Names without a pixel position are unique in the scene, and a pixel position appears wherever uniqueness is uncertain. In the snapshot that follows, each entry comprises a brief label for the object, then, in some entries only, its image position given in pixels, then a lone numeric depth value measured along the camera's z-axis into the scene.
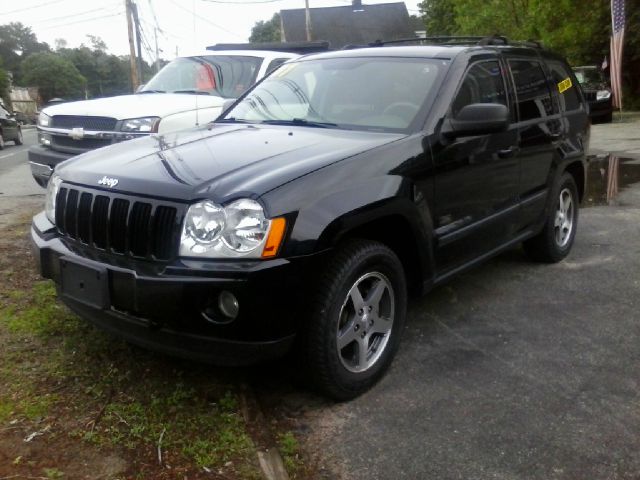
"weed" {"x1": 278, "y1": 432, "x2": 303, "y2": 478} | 2.66
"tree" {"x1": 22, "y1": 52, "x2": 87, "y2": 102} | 74.38
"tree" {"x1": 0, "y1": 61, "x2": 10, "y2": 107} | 51.49
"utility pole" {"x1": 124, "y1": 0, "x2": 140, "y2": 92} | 30.80
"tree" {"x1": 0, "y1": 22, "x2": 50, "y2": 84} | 86.44
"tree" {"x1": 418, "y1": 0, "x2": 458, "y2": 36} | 43.14
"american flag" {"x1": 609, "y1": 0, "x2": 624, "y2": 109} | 16.25
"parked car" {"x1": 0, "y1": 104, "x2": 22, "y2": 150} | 20.40
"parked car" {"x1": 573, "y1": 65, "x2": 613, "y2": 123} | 19.09
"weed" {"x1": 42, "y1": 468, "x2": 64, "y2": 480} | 2.54
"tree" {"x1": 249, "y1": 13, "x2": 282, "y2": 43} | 84.64
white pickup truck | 6.40
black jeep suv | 2.76
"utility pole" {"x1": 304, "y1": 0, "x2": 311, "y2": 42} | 32.68
